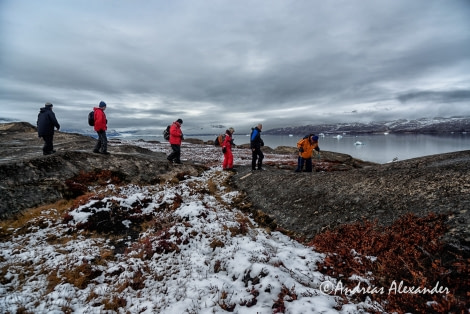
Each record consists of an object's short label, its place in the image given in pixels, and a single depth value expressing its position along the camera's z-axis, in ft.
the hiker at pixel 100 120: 50.08
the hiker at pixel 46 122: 47.65
